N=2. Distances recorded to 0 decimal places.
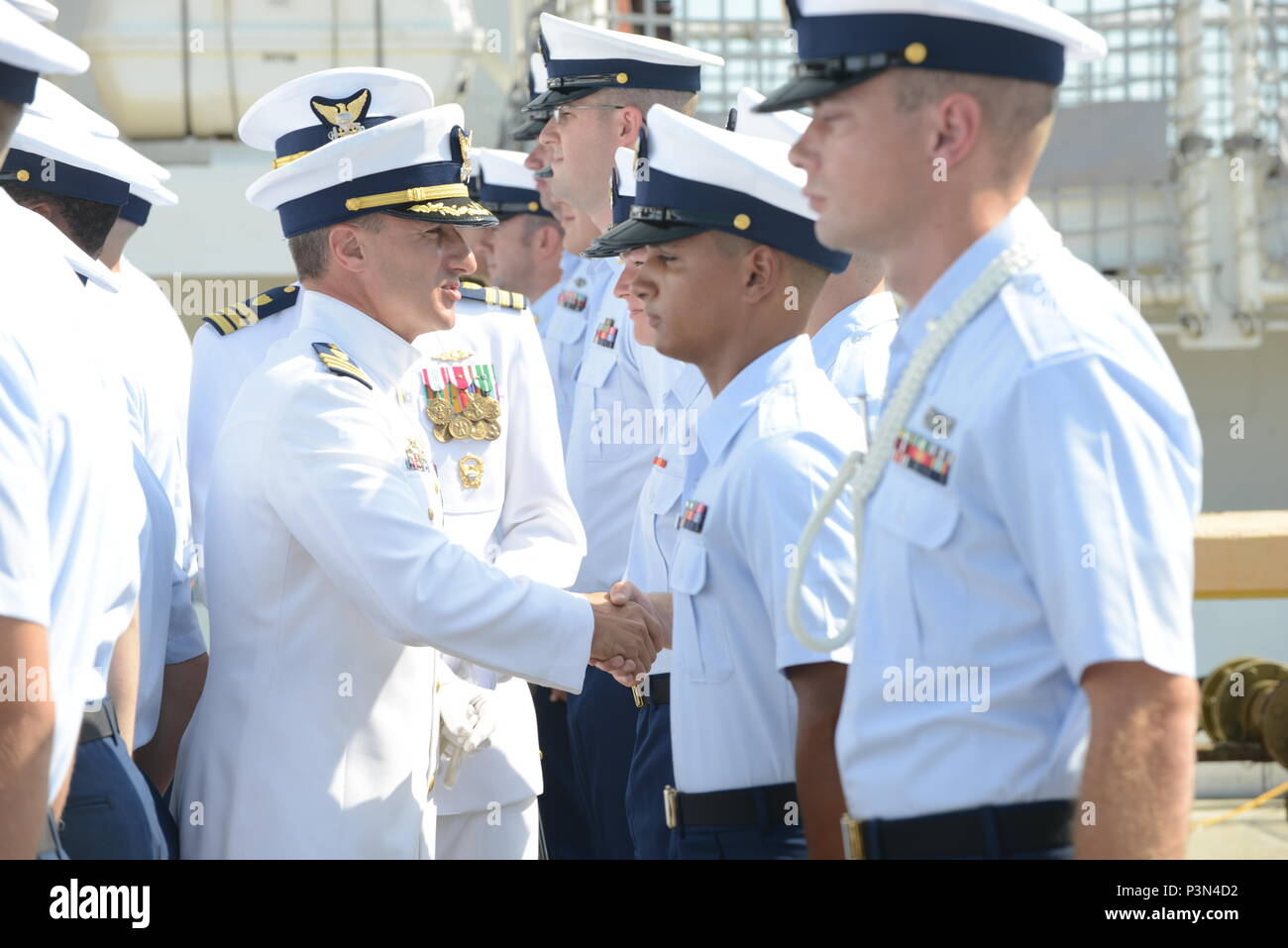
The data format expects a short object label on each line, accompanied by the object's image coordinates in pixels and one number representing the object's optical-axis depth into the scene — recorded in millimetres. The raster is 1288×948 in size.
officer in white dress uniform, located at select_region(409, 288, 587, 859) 2689
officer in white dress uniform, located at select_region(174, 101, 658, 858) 2193
